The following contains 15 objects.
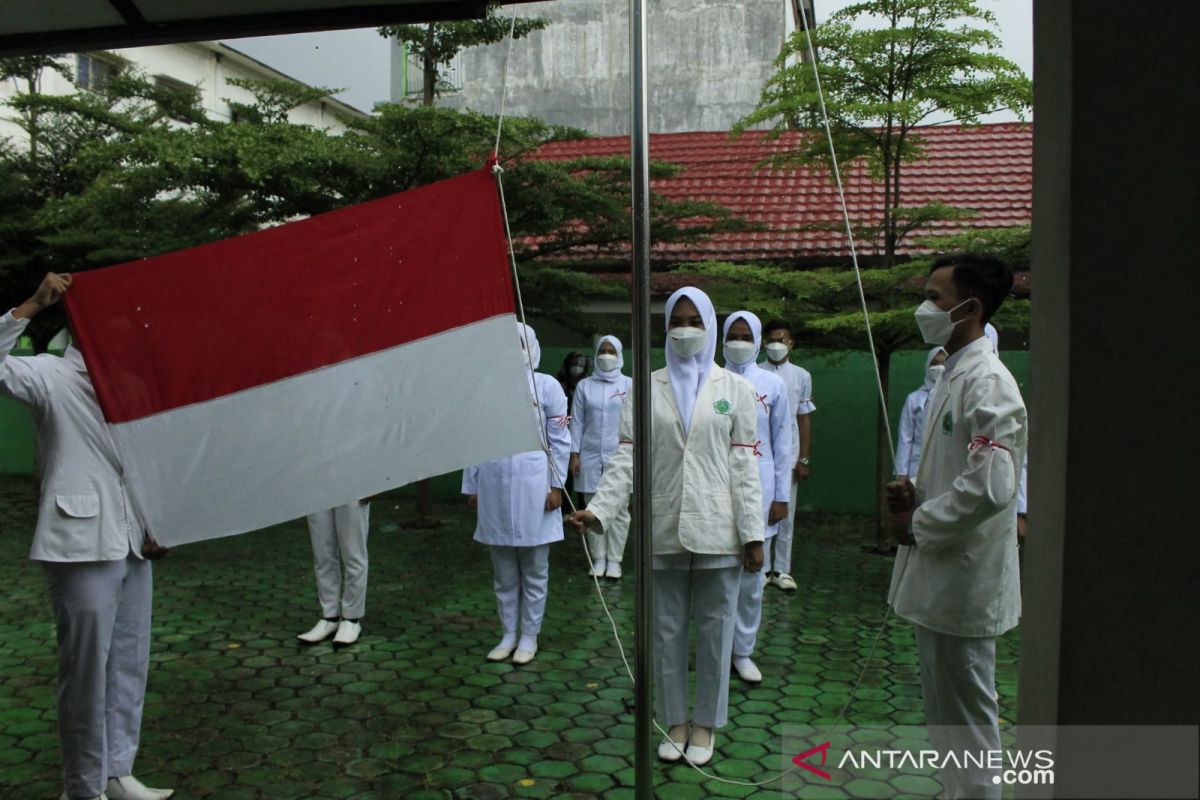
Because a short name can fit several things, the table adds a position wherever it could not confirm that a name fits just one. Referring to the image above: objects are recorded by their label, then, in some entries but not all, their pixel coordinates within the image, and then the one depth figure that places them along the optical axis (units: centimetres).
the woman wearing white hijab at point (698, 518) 397
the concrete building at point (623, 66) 1628
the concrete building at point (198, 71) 1595
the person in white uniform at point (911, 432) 801
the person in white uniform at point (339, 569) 566
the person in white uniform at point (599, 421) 827
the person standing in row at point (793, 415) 771
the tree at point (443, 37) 924
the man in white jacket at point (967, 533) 282
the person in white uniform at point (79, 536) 333
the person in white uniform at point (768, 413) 614
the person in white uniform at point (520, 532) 559
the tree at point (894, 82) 751
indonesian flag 360
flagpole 271
